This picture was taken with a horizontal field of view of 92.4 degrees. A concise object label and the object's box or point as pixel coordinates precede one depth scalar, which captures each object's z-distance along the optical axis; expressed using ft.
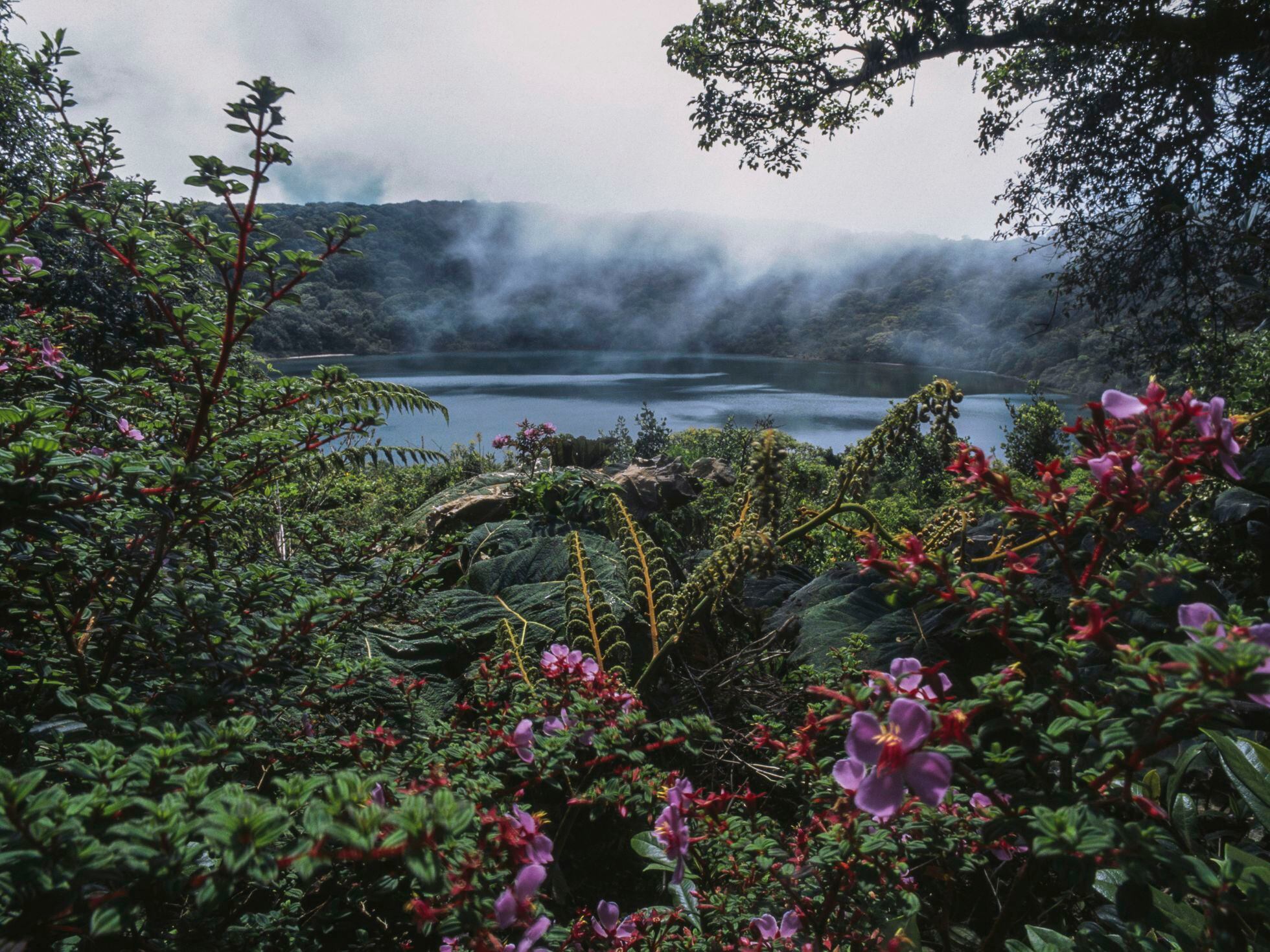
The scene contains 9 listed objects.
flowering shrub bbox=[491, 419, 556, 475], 12.39
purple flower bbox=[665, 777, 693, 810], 2.32
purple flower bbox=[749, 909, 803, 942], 2.20
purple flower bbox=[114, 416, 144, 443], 3.04
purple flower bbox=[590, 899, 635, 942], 2.35
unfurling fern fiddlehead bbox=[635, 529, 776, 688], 3.28
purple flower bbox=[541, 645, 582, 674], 2.82
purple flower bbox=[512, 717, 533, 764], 2.29
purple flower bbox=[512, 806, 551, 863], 1.91
